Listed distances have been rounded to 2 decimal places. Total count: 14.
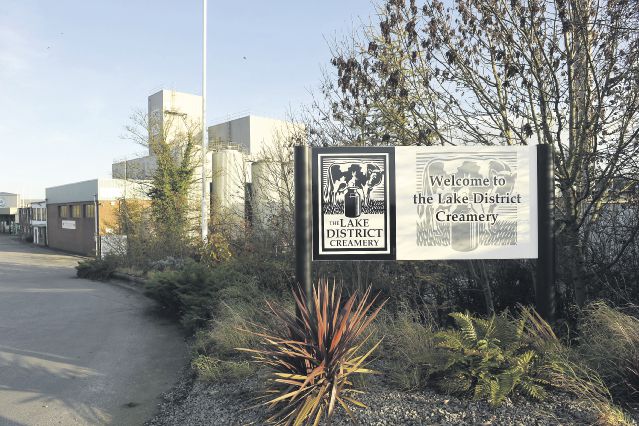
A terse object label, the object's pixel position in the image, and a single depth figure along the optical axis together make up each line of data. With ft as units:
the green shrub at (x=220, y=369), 17.42
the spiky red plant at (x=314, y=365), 12.98
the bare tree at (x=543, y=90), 20.24
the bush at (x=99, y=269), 61.88
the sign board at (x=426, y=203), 17.52
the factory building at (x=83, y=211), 112.98
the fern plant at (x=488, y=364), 12.82
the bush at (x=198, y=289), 27.88
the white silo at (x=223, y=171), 108.27
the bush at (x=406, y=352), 14.48
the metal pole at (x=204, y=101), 69.25
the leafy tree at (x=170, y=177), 75.14
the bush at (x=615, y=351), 12.92
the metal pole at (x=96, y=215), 112.54
